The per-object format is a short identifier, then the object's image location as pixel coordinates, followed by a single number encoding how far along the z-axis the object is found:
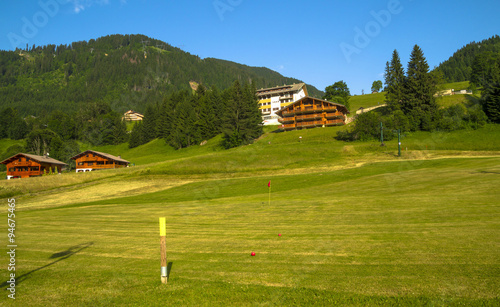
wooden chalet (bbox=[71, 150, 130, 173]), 99.81
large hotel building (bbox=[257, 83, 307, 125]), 153.88
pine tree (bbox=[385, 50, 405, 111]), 99.38
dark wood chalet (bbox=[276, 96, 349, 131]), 110.38
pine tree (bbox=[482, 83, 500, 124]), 79.44
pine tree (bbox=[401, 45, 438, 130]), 87.81
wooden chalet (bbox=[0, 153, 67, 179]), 90.88
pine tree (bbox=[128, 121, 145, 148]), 143.75
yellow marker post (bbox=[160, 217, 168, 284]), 8.05
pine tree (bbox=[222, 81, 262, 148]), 102.56
